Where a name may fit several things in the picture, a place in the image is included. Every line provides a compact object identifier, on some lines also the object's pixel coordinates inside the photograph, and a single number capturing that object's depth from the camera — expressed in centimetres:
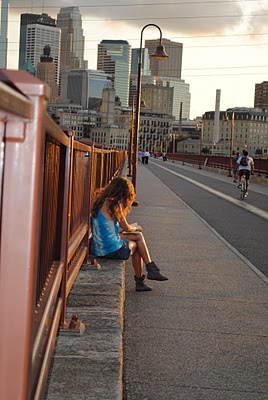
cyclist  2755
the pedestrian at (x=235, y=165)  4416
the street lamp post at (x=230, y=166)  5575
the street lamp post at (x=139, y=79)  2813
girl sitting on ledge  753
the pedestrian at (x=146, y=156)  8414
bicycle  2685
